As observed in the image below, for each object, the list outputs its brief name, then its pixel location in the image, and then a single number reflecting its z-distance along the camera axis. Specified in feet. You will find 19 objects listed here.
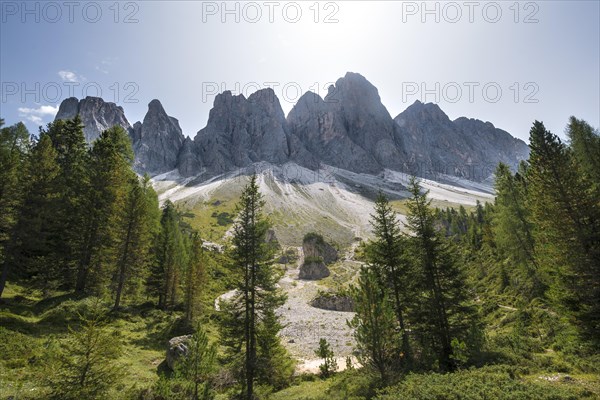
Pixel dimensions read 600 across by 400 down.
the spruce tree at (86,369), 32.49
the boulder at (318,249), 261.65
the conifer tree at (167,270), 111.96
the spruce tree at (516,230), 95.91
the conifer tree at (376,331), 47.80
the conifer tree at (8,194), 70.28
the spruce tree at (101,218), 88.17
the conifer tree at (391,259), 64.97
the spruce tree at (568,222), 51.88
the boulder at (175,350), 63.10
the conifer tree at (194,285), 94.45
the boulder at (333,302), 153.99
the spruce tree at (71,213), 88.63
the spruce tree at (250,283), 61.00
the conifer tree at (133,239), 94.12
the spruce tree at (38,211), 73.51
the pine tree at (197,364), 47.55
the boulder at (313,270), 225.15
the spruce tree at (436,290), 59.41
